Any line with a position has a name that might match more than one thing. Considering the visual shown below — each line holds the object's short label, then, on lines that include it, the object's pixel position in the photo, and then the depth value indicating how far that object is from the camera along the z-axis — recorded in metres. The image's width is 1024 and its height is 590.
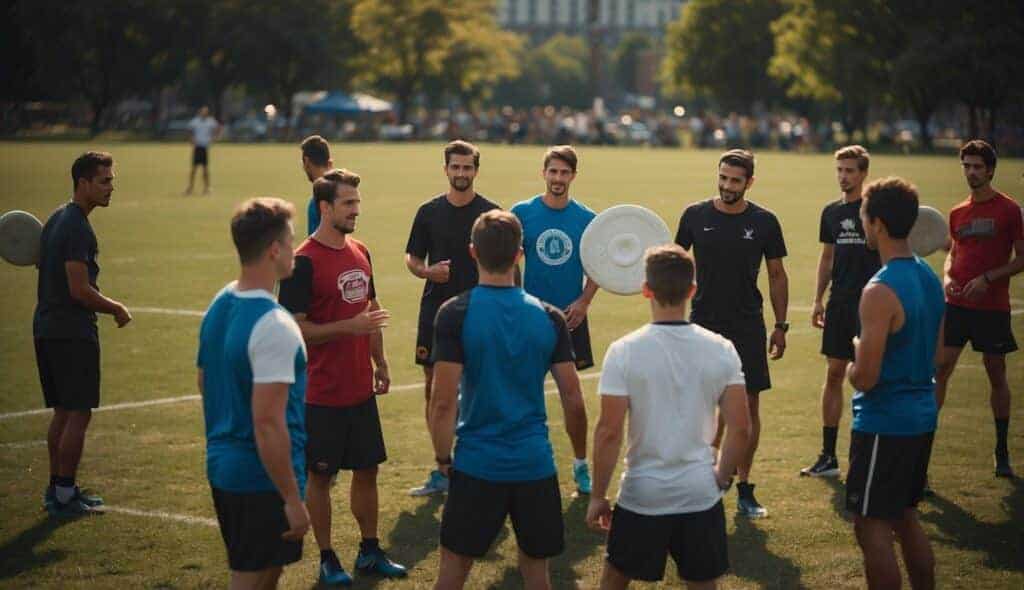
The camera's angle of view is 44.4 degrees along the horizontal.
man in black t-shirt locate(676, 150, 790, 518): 9.05
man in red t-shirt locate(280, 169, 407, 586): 7.29
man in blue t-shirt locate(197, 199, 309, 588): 5.29
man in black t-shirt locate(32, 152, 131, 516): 8.66
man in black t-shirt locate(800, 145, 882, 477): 9.59
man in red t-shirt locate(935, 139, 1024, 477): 9.97
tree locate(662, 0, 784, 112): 99.75
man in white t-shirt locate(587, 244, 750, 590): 5.54
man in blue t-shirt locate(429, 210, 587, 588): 5.79
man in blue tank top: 6.21
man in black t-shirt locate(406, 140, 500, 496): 9.45
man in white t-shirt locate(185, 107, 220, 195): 34.28
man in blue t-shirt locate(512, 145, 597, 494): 9.60
